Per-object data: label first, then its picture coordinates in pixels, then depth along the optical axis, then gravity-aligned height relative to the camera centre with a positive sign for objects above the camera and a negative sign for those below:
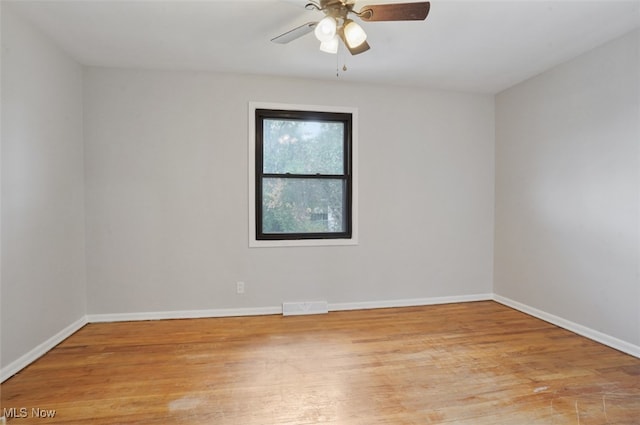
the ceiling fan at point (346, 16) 1.78 +1.13
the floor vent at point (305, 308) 3.35 -1.09
